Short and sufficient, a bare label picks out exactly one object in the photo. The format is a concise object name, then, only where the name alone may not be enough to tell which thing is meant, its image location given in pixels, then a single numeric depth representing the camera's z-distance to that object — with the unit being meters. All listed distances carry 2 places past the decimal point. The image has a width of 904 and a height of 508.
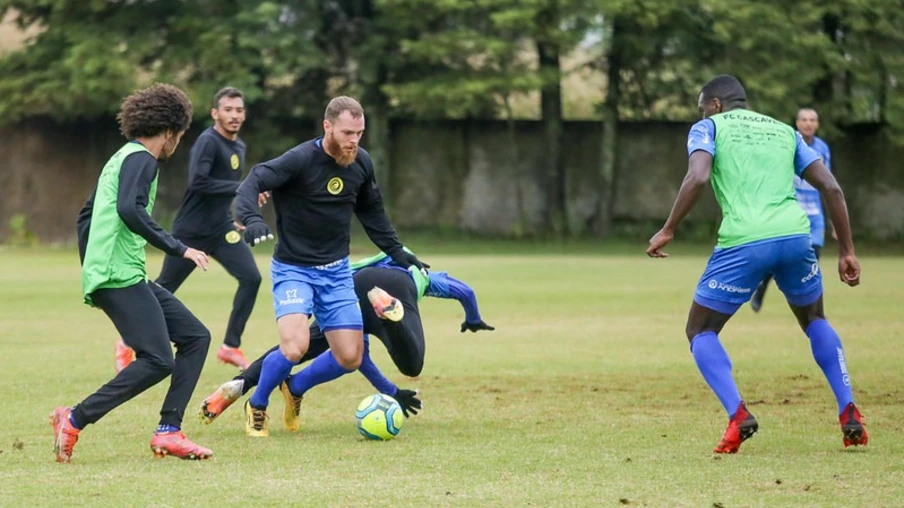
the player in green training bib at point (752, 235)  15.87
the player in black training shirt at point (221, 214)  24.41
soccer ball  16.97
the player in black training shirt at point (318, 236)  16.62
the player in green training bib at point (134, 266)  15.15
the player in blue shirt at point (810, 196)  31.41
